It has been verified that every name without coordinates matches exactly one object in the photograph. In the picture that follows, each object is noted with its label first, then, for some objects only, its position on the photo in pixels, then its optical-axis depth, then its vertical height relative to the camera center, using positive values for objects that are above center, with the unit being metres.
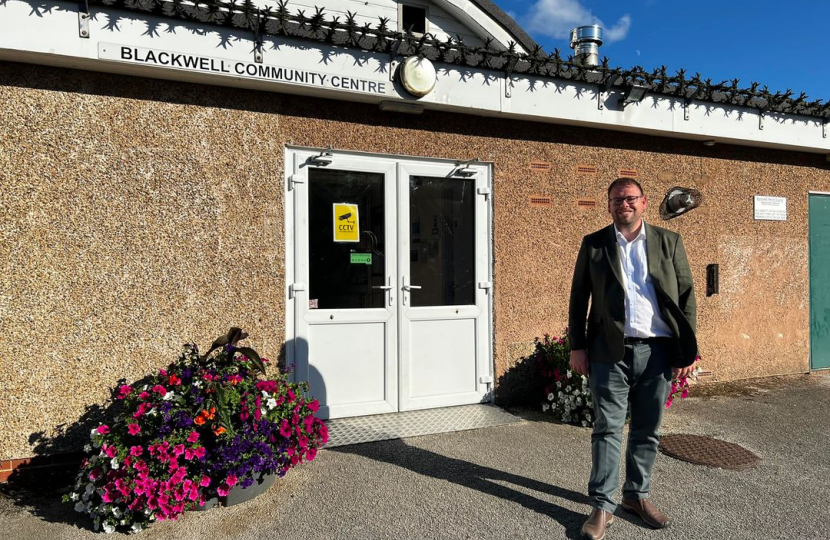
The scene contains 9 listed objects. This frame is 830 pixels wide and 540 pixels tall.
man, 3.07 -0.36
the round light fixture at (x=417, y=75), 4.56 +1.57
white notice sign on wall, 6.61 +0.73
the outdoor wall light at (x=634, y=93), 5.36 +1.67
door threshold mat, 4.51 -1.27
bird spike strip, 4.01 +1.82
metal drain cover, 4.12 -1.37
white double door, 4.71 -0.10
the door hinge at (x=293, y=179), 4.62 +0.74
